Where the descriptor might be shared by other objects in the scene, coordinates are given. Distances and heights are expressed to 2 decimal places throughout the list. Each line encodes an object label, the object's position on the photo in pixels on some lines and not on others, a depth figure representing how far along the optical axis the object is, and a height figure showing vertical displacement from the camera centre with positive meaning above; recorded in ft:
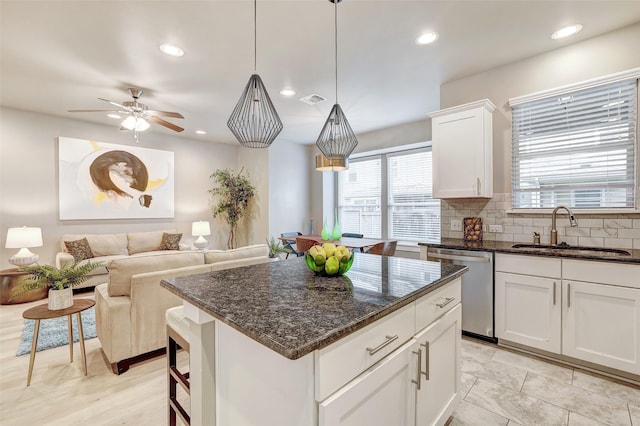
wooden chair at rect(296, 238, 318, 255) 14.69 -1.70
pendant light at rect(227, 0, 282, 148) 5.87 +1.73
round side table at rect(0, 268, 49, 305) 12.89 -3.14
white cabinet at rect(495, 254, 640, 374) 6.84 -2.53
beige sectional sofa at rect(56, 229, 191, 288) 14.74 -1.98
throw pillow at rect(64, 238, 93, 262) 14.70 -1.88
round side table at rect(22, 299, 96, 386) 7.18 -2.51
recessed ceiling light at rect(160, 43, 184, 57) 8.75 +4.88
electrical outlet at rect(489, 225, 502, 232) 10.19 -0.67
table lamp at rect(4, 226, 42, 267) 12.59 -1.30
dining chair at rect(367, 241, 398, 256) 12.75 -1.70
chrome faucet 8.59 -0.44
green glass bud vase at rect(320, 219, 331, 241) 13.77 -1.09
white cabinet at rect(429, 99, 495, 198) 9.75 +1.99
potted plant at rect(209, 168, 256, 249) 20.08 +1.04
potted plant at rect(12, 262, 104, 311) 7.18 -1.73
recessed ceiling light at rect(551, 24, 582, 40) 7.97 +4.86
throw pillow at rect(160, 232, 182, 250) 17.79 -1.88
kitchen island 2.89 -1.63
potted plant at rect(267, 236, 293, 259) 16.42 -2.19
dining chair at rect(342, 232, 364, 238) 16.34 -1.45
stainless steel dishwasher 8.84 -2.52
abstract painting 15.66 +1.74
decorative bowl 5.10 -0.99
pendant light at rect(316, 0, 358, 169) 7.55 +1.83
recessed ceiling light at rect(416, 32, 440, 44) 8.29 +4.87
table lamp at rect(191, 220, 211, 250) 18.82 -1.32
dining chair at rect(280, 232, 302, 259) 16.73 -2.02
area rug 9.20 -4.15
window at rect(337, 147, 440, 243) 17.03 +0.74
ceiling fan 11.78 +3.95
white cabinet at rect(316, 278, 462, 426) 3.10 -2.20
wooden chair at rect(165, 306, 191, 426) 4.92 -2.62
